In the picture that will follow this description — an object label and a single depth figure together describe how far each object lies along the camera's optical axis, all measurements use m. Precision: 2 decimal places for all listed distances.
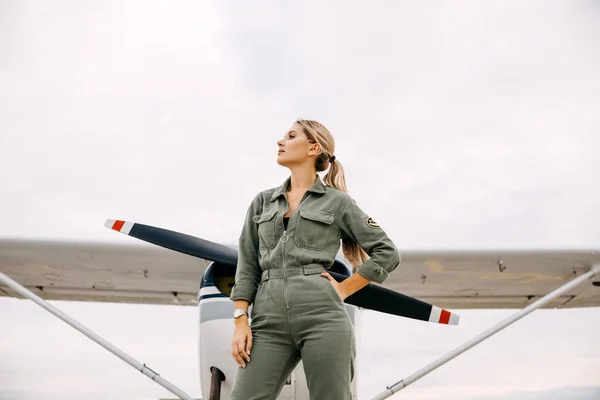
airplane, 4.02
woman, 1.80
